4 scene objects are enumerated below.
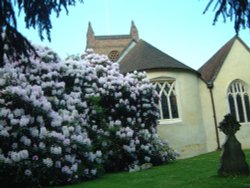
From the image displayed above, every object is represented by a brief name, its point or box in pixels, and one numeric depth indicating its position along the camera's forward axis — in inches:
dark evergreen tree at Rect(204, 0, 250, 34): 218.7
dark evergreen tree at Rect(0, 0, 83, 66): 206.5
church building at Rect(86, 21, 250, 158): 968.3
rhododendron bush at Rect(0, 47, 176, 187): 385.7
